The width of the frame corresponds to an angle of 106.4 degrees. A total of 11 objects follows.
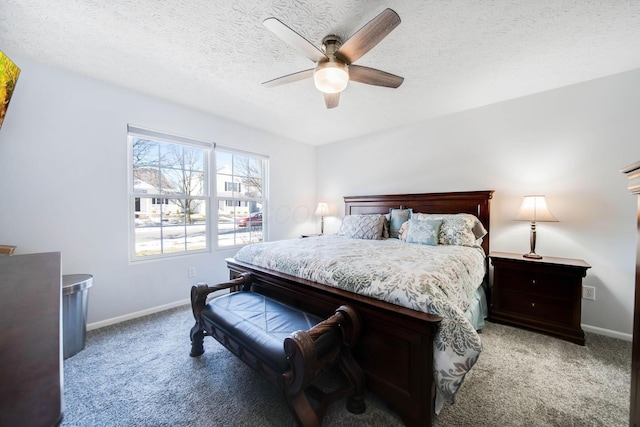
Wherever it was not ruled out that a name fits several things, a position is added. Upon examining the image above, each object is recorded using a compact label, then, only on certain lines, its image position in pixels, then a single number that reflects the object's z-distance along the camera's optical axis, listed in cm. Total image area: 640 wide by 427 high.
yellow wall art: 161
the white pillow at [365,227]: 316
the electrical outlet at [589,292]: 235
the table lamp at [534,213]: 238
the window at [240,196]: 342
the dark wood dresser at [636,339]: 92
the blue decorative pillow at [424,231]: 267
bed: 120
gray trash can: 191
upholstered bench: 116
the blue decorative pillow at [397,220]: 325
